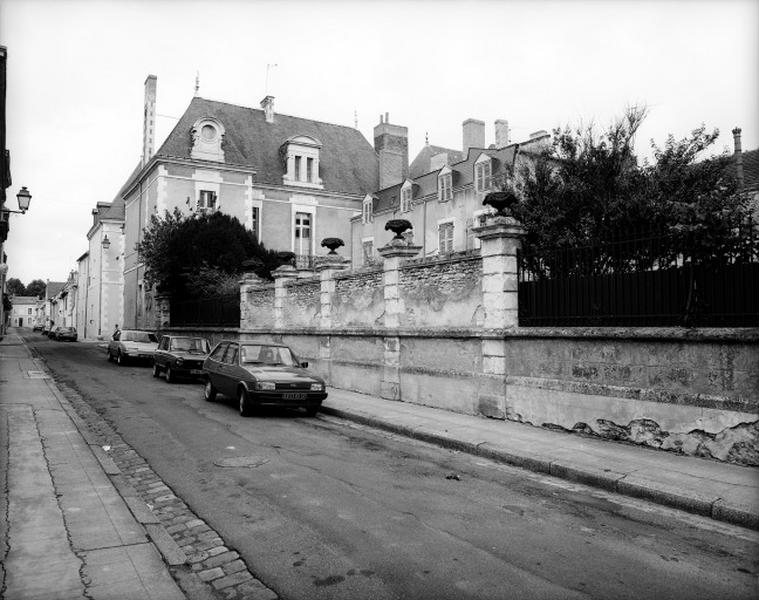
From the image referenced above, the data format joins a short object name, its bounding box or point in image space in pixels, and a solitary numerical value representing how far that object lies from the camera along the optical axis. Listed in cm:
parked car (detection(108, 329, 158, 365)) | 2341
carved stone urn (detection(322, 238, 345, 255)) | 1672
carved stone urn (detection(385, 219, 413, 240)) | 1376
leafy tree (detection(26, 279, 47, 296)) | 16425
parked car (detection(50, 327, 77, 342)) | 5291
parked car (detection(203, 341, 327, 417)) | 1166
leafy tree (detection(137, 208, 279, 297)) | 2739
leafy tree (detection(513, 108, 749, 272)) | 1234
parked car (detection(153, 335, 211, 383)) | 1762
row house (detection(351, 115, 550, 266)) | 2831
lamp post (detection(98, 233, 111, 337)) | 5116
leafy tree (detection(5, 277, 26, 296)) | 15788
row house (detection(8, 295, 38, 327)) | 14488
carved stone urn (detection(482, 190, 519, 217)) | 1100
